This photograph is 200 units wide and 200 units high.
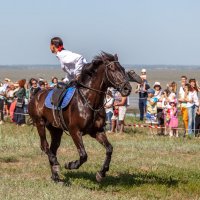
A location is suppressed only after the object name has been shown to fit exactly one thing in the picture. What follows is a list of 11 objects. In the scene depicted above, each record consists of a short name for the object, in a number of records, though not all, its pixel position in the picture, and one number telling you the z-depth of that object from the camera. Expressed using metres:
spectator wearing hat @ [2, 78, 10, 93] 27.44
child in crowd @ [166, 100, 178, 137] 20.91
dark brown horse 11.65
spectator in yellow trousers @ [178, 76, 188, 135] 21.33
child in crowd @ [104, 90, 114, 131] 22.60
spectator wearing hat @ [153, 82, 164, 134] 21.55
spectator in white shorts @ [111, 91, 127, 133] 21.77
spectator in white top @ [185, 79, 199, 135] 21.02
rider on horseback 12.14
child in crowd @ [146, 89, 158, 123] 21.88
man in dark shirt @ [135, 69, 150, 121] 26.58
